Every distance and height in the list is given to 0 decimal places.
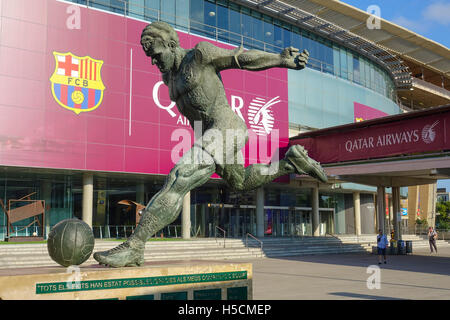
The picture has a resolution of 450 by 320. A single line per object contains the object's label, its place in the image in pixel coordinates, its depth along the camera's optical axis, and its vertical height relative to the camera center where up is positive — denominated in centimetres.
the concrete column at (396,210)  2622 -27
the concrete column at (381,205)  2578 +1
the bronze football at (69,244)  394 -30
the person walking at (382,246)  1903 -164
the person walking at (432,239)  2639 -188
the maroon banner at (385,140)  1886 +291
